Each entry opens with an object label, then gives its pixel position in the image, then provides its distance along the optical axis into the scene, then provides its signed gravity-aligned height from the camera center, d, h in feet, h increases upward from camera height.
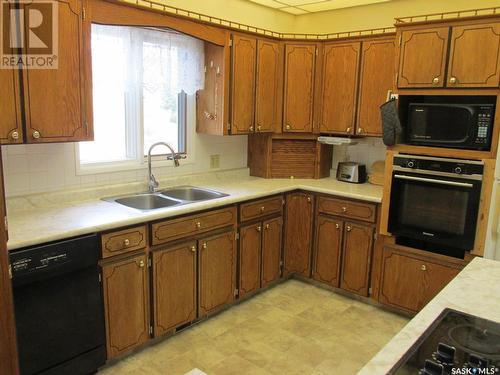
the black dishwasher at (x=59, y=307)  6.97 -3.33
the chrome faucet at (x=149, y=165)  10.61 -1.14
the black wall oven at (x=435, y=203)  9.51 -1.76
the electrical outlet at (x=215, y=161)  12.87 -1.20
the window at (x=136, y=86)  9.84 +0.81
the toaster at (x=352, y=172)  12.87 -1.42
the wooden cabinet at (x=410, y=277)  10.23 -3.73
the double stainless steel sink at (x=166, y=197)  10.18 -1.95
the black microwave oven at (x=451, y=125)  9.20 +0.08
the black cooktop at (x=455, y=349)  3.42 -1.93
